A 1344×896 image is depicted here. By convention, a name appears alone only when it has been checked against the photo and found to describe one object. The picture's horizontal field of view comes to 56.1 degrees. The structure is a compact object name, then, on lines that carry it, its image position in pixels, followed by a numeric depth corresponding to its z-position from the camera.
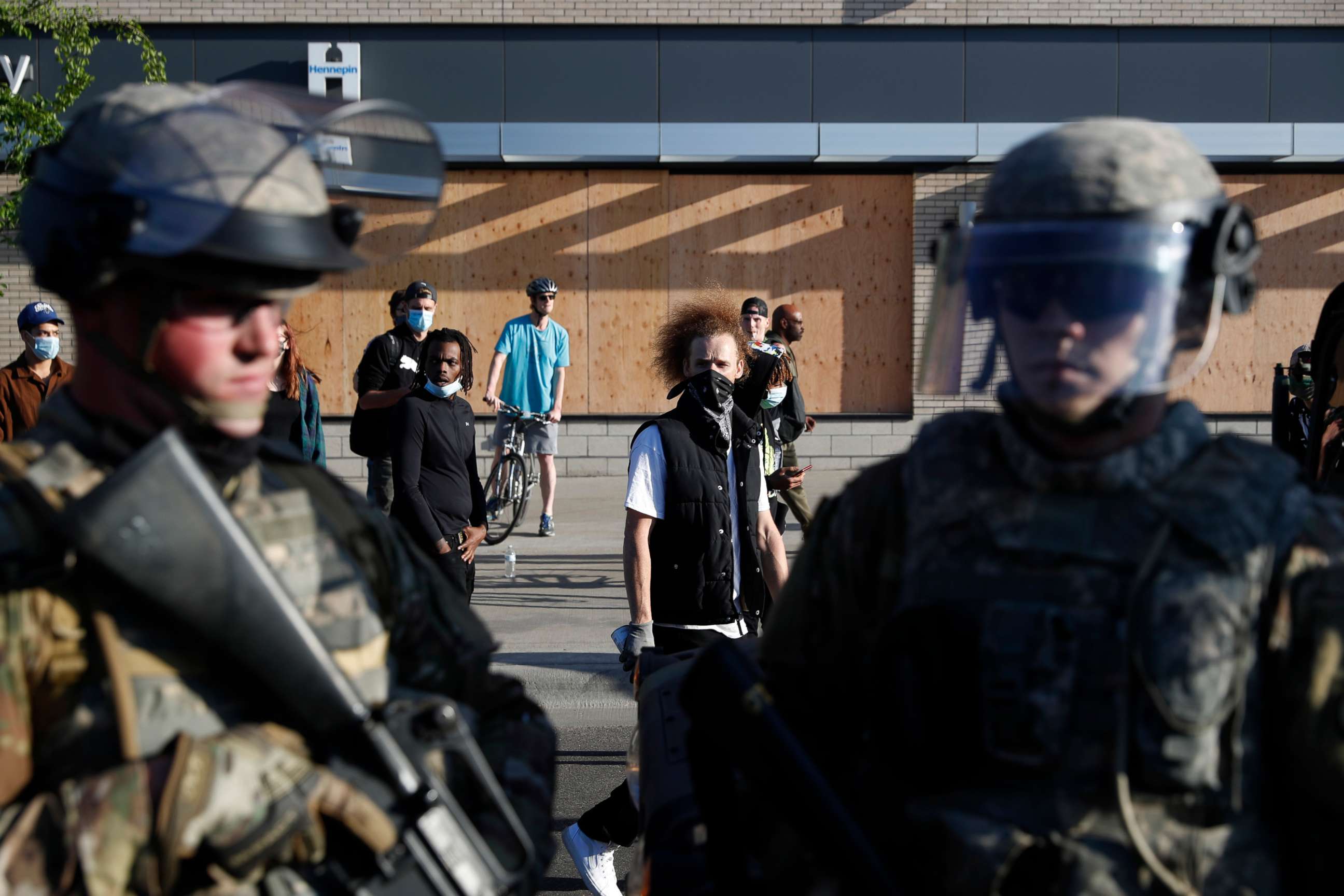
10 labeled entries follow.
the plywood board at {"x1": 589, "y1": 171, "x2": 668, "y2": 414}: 14.12
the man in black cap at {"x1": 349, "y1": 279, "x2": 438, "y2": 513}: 6.63
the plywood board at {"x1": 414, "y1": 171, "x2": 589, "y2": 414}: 14.04
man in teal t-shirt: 11.10
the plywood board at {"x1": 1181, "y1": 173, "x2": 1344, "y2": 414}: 14.44
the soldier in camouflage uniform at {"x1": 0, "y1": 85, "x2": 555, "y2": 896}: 1.48
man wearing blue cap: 6.62
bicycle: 10.66
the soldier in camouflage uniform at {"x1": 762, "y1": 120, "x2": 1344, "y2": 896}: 1.59
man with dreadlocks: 5.54
